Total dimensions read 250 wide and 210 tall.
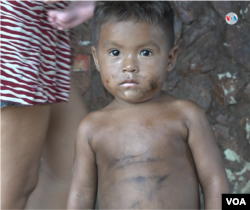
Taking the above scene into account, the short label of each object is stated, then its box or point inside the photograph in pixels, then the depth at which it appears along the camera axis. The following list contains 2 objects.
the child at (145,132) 1.61
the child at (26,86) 1.62
